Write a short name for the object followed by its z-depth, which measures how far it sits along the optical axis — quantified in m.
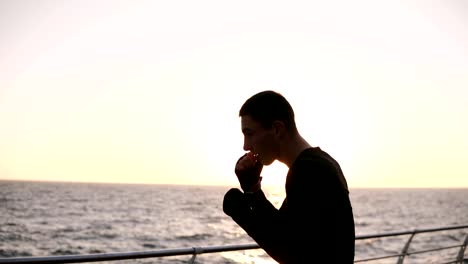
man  1.66
